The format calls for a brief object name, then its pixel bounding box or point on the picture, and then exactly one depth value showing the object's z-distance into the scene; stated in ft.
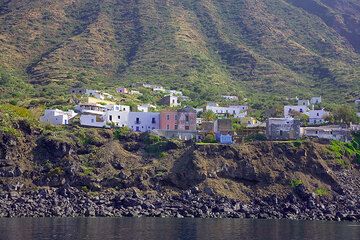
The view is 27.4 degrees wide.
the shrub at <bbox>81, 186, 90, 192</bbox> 294.27
